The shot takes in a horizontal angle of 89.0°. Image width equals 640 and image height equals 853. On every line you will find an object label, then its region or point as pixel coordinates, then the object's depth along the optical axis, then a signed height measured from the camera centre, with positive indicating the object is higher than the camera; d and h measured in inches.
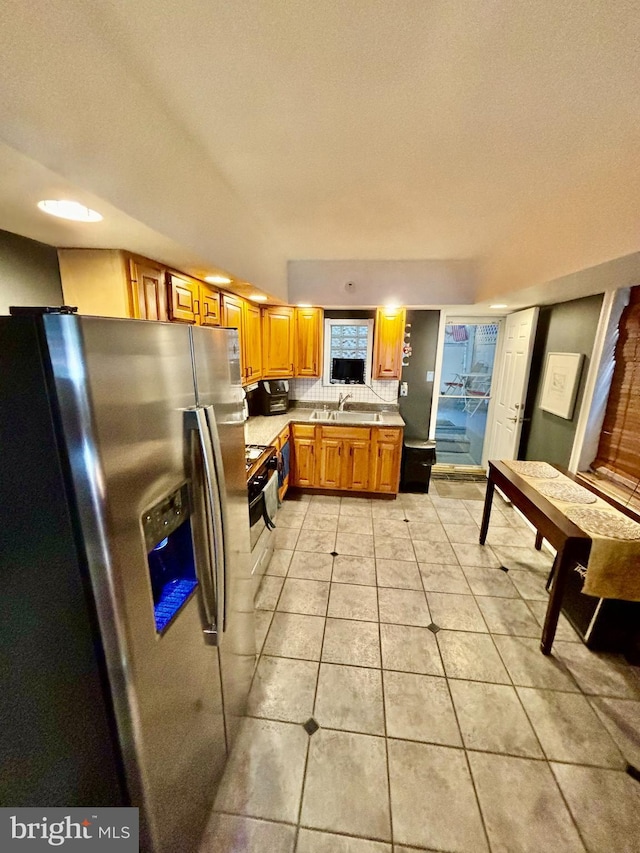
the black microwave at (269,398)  148.5 -21.1
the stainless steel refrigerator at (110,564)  25.3 -20.3
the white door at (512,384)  135.1 -13.3
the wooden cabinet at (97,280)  58.6 +12.2
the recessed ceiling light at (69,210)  42.3 +18.2
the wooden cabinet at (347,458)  142.4 -46.1
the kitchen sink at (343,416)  154.8 -30.6
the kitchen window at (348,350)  157.8 +0.9
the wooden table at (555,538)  68.6 -39.7
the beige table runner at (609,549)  65.8 -38.2
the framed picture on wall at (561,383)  109.3 -9.8
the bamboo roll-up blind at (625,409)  90.3 -15.1
